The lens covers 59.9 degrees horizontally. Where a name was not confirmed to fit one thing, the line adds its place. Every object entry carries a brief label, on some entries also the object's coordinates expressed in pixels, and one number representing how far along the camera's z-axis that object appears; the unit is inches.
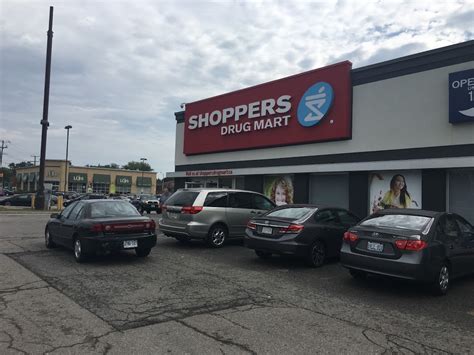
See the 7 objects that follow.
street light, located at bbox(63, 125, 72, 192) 2311.1
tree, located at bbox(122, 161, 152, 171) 5911.9
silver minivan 448.5
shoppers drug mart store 529.0
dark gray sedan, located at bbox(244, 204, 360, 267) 349.1
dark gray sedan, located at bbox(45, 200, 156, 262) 349.4
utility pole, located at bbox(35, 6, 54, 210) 1031.8
